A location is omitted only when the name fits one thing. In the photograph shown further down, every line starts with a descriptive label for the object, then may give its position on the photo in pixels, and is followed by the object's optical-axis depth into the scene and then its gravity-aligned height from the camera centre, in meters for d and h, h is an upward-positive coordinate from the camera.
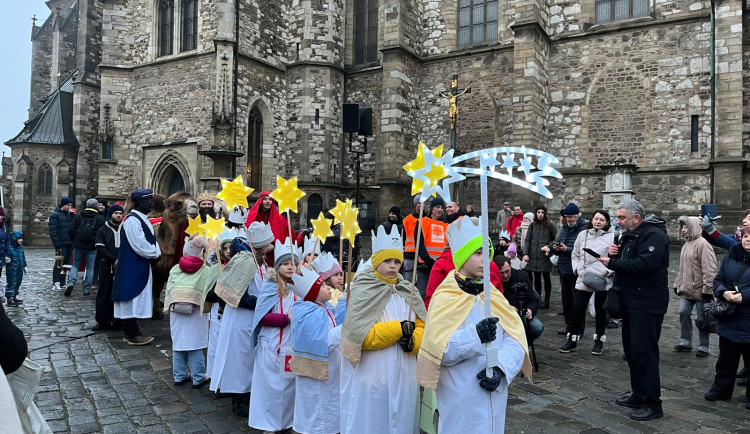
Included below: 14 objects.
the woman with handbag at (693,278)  6.23 -0.66
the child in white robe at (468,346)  2.86 -0.71
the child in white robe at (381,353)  3.26 -0.86
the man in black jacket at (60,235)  11.09 -0.48
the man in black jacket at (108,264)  7.55 -0.77
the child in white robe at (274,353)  4.05 -1.08
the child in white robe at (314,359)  3.68 -1.01
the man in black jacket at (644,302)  4.50 -0.70
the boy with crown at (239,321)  4.54 -0.94
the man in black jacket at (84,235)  10.34 -0.43
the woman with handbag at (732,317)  4.82 -0.86
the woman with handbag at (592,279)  6.37 -0.69
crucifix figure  15.11 +3.56
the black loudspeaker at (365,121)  12.44 +2.35
